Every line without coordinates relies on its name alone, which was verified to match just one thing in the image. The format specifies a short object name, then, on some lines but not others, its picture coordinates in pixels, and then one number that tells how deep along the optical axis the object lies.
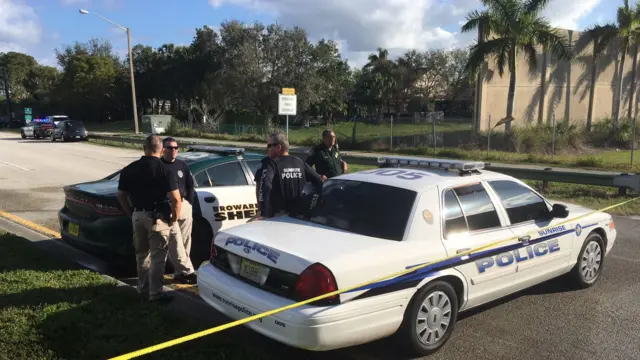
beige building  30.30
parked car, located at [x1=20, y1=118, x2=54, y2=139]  35.75
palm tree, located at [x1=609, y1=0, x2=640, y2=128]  31.68
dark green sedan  5.69
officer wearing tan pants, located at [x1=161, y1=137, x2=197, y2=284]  5.01
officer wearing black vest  5.18
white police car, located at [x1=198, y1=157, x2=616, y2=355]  3.47
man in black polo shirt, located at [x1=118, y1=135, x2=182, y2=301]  4.66
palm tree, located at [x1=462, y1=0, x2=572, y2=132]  24.67
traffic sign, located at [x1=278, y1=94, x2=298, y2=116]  18.95
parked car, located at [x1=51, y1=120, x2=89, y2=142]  32.38
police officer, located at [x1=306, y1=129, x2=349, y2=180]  7.14
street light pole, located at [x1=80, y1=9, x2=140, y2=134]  34.82
